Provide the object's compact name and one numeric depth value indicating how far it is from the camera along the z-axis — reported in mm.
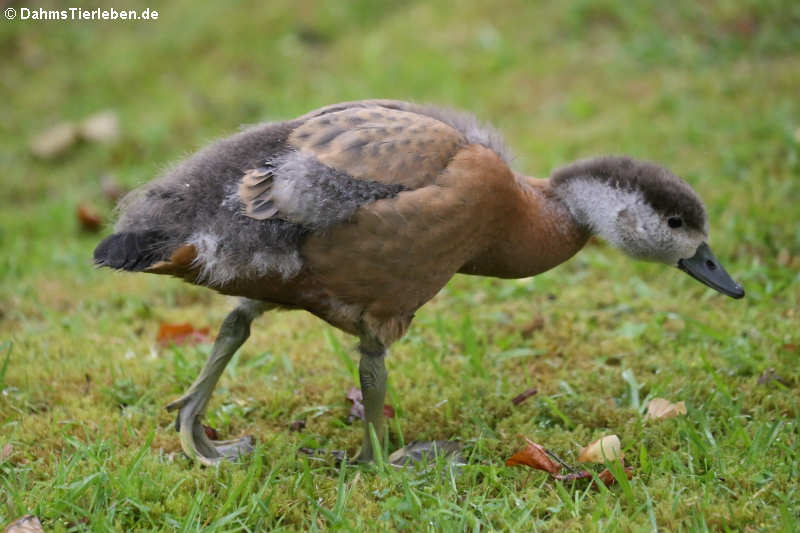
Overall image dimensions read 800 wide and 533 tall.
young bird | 6844
